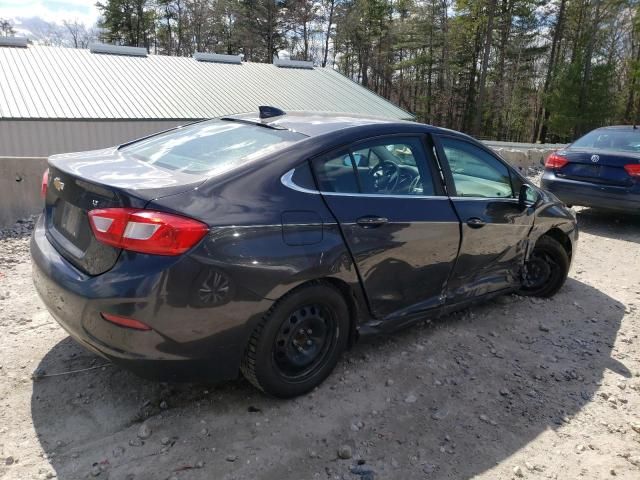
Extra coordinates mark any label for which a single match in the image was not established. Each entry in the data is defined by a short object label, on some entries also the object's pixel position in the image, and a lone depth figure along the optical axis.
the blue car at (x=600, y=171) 7.14
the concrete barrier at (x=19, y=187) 6.34
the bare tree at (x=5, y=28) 56.75
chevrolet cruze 2.40
